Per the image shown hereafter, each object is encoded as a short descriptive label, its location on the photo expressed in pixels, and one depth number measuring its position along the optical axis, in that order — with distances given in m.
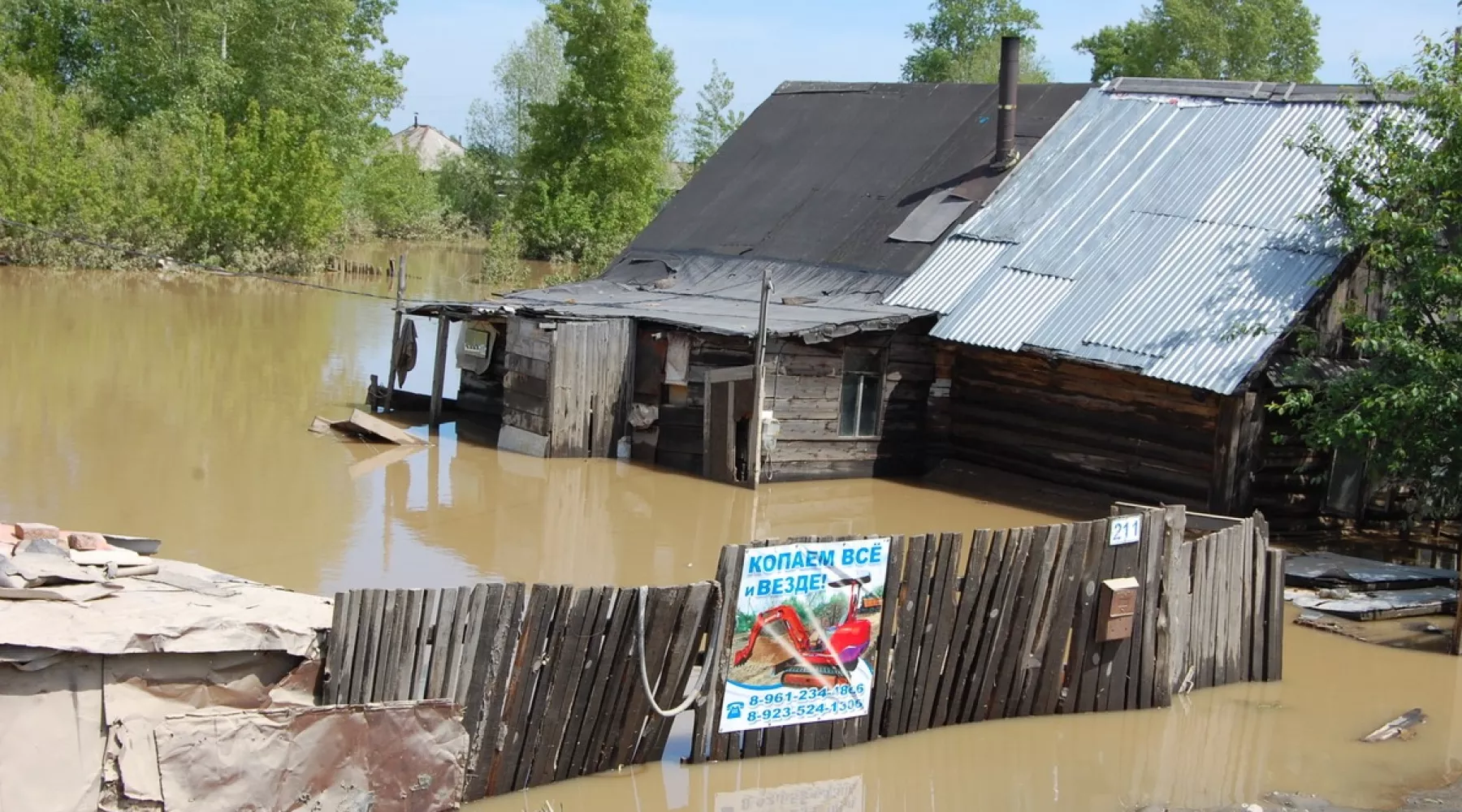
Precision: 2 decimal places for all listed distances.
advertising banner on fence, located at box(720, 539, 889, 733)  8.84
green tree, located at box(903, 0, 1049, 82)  68.81
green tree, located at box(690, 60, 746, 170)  66.88
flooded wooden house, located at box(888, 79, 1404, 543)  16.94
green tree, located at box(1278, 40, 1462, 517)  14.24
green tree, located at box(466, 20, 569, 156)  73.62
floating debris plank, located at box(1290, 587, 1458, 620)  13.58
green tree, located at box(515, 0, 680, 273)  50.12
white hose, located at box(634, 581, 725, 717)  8.64
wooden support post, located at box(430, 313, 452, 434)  21.38
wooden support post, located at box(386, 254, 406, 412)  22.20
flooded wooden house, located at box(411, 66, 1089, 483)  18.98
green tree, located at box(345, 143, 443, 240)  58.88
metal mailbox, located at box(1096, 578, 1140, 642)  10.03
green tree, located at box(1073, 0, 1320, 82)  59.12
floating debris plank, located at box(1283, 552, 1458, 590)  14.48
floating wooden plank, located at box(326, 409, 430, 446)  20.12
